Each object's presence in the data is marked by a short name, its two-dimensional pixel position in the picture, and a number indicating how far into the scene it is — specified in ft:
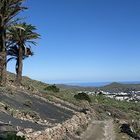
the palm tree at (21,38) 68.38
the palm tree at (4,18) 54.23
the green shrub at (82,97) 91.85
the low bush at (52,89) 98.01
